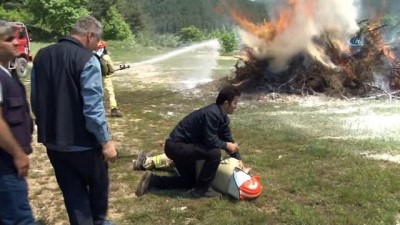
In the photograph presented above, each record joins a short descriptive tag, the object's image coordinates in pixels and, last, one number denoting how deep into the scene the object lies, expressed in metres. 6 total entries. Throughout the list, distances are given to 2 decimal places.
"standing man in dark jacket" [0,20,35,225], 3.08
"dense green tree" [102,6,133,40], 45.06
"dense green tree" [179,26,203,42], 53.56
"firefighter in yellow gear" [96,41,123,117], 9.53
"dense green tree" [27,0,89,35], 37.59
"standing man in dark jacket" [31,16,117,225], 3.47
